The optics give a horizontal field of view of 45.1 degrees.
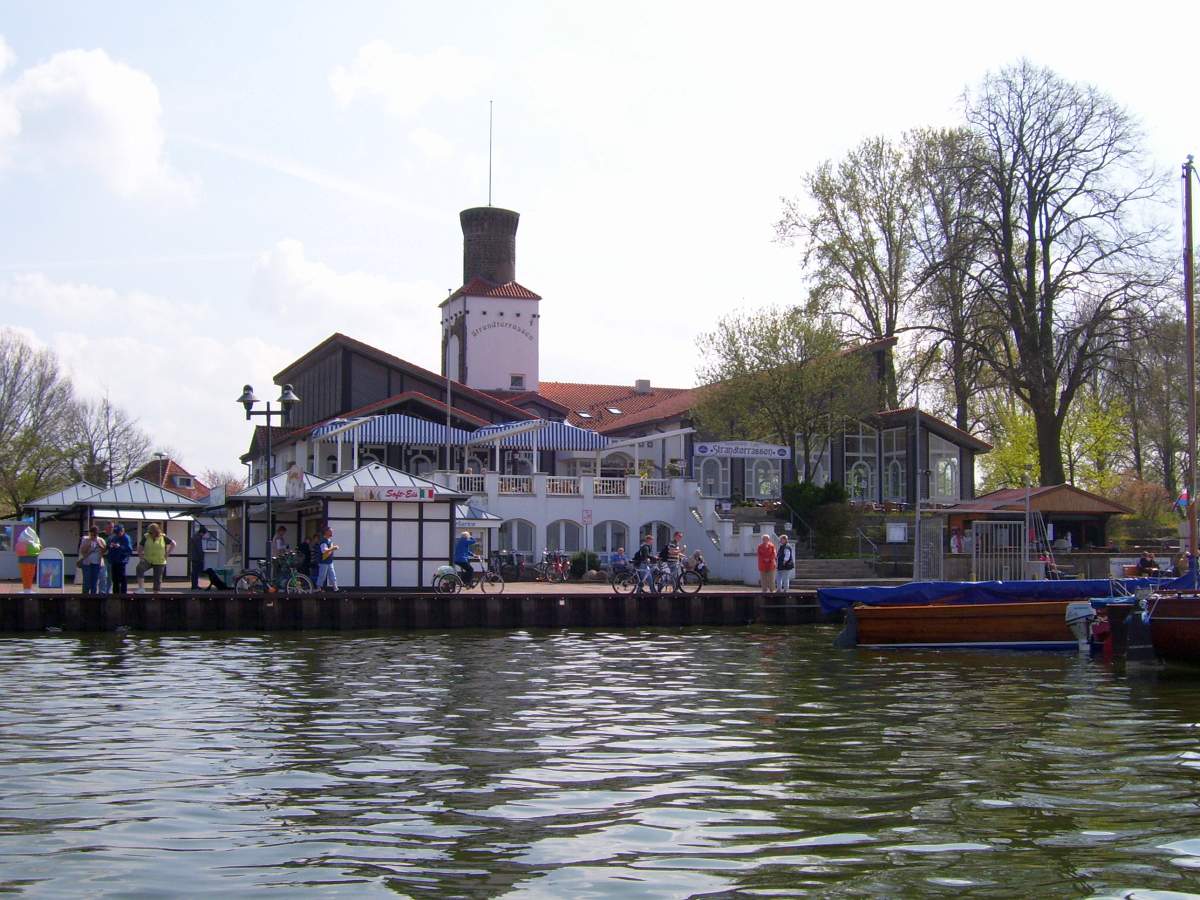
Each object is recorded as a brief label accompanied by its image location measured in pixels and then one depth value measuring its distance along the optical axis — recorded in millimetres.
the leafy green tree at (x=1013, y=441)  69312
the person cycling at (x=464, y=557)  37688
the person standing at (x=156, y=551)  33844
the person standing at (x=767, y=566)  37062
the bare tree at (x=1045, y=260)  49938
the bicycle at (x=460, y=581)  35688
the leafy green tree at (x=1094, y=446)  67500
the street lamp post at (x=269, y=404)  33422
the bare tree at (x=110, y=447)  81750
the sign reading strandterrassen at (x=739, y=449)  50656
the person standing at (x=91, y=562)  32844
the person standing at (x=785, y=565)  38062
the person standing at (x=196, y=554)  37375
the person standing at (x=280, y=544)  37062
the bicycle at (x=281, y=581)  34625
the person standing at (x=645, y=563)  37625
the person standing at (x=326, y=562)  34469
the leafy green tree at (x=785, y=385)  55031
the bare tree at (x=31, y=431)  66250
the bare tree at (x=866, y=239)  60375
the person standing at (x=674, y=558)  38125
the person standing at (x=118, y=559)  32906
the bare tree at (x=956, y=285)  51156
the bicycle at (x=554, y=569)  45438
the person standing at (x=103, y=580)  33406
